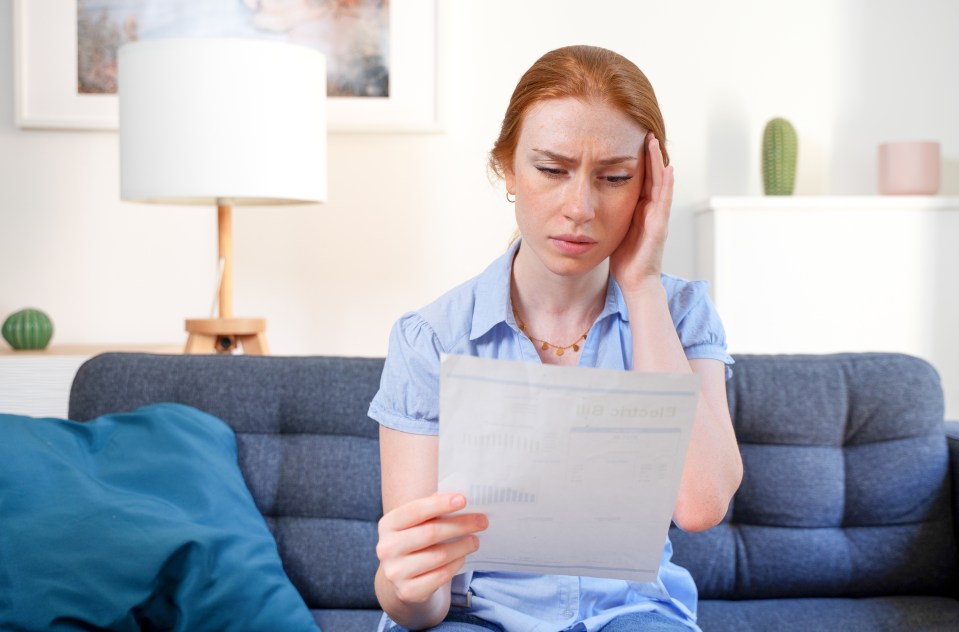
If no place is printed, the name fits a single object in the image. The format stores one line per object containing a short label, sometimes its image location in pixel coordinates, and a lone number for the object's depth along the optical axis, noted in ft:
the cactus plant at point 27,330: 8.77
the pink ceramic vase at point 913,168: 9.51
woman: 4.06
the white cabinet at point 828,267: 9.30
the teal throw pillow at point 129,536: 4.62
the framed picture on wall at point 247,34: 9.86
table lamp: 7.48
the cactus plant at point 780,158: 9.50
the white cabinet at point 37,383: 8.16
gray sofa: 5.78
